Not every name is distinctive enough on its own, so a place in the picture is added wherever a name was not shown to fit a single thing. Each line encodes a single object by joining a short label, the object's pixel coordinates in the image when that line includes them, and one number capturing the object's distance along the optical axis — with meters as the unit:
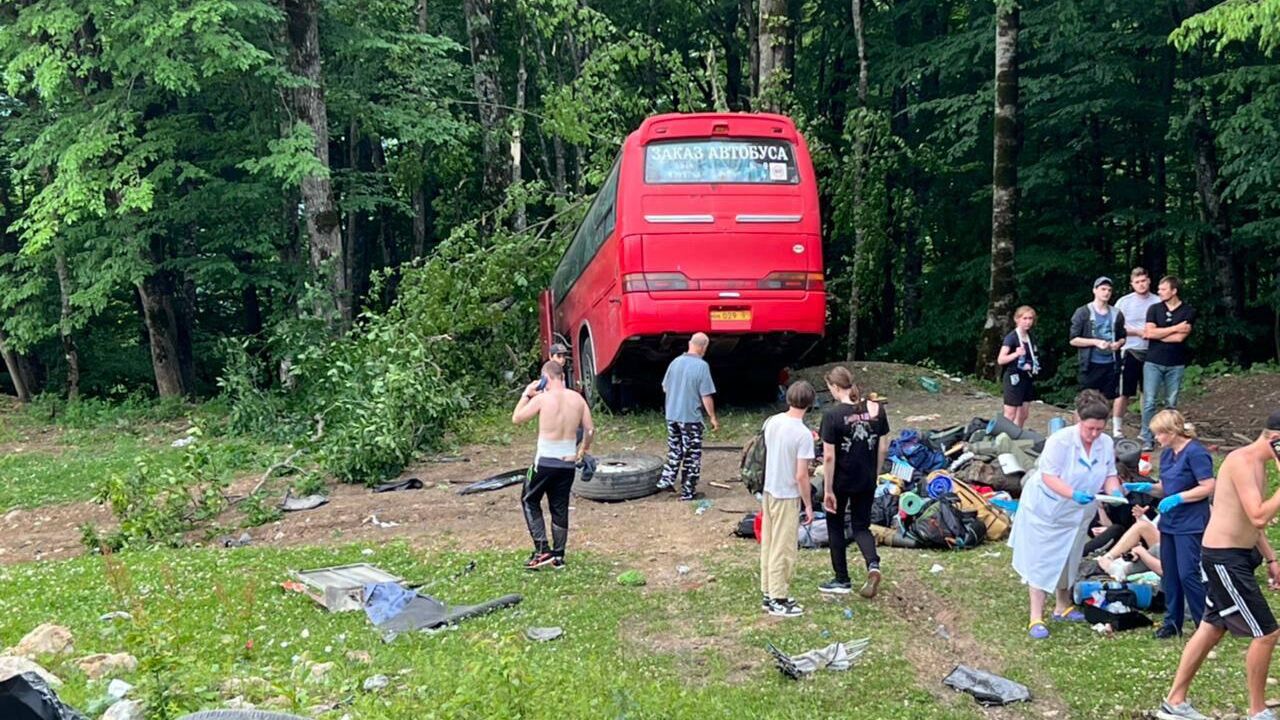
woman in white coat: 6.48
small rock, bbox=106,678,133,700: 5.39
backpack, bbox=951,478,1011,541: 8.81
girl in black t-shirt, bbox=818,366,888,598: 7.24
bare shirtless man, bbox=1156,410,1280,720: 5.04
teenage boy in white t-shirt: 7.01
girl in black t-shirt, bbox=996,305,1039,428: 10.70
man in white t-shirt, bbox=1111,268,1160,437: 10.65
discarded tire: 10.98
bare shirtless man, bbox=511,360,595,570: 8.21
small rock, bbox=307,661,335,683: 5.87
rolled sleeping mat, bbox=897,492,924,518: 8.92
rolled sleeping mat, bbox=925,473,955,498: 9.04
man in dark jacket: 10.56
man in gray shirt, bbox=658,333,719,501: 10.73
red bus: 13.48
